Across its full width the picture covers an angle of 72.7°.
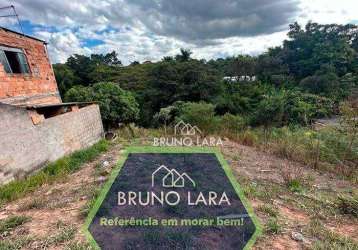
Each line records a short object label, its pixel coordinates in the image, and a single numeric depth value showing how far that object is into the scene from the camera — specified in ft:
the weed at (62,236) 7.76
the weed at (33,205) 10.46
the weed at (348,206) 10.10
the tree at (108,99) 36.55
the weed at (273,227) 8.35
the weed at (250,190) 11.27
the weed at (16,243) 7.47
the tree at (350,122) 17.43
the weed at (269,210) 9.55
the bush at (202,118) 26.89
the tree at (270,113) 44.52
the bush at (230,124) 28.01
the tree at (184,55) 67.77
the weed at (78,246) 7.36
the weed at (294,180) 12.78
